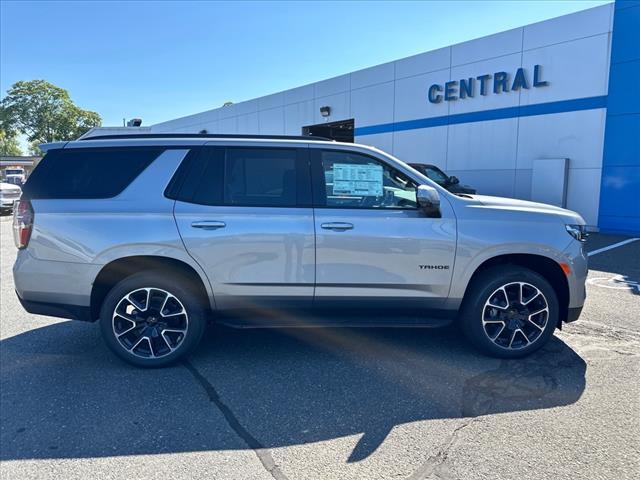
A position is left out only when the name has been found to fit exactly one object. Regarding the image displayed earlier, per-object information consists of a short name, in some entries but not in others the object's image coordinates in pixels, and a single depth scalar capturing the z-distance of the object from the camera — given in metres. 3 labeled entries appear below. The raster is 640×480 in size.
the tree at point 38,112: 60.25
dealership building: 11.98
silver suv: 3.82
